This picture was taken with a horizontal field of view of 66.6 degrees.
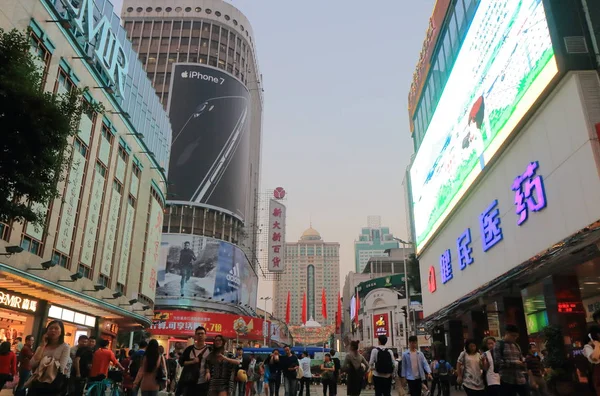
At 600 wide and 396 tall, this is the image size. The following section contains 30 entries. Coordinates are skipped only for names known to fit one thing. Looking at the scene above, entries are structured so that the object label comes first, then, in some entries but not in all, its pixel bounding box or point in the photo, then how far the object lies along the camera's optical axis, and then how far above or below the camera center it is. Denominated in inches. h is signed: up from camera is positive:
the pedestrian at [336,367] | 491.7 -9.3
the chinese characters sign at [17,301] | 611.5 +76.3
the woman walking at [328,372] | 499.8 -13.9
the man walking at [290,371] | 484.7 -13.0
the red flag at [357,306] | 2891.2 +318.2
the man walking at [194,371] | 267.7 -7.0
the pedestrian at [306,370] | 548.3 -12.8
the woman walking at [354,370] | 348.2 -8.2
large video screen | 438.0 +301.9
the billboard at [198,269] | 2043.6 +392.1
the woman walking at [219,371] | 264.2 -6.9
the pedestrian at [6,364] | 357.1 -4.4
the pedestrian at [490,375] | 281.6 -9.3
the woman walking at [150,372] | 264.2 -7.5
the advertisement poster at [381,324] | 2393.8 +173.2
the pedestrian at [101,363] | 345.7 -3.4
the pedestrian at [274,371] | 509.8 -13.5
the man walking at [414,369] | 338.0 -6.9
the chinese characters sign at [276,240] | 2568.9 +633.7
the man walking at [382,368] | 334.6 -6.3
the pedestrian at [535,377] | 305.3 -11.3
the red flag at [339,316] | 3283.5 +293.9
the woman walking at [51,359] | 211.3 -0.4
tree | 311.4 +154.9
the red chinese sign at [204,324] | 1821.7 +135.3
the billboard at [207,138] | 2266.2 +1078.2
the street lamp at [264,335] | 2200.5 +108.0
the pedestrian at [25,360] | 414.2 -1.7
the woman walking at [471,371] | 285.9 -7.0
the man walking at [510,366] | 268.5 -3.7
